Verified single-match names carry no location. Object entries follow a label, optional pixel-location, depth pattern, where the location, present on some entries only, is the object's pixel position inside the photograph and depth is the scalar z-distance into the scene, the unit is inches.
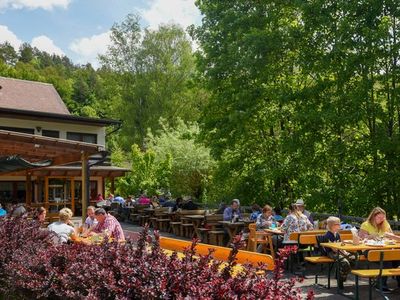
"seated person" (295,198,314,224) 484.5
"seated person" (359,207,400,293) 359.6
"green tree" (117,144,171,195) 1249.4
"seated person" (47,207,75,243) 379.4
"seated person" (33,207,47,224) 431.0
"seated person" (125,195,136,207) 1016.7
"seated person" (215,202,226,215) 656.1
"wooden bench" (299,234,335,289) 358.3
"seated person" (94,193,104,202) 1134.1
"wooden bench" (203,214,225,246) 585.0
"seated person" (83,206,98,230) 459.5
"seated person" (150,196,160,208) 957.7
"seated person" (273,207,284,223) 528.7
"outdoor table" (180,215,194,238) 705.3
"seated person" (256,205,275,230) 475.2
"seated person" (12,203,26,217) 523.5
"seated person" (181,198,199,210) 812.0
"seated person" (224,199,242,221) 561.6
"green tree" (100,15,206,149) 1776.6
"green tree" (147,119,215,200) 1206.9
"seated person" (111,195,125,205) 1059.3
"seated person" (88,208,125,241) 404.5
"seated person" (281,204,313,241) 427.2
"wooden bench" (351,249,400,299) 293.4
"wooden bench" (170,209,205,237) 714.2
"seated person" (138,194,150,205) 963.6
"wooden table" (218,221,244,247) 541.0
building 1096.8
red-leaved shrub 151.0
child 346.9
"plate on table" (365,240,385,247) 333.6
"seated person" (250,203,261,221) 557.0
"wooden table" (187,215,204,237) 648.4
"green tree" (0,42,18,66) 3809.1
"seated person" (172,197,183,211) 810.8
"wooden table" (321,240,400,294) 324.2
